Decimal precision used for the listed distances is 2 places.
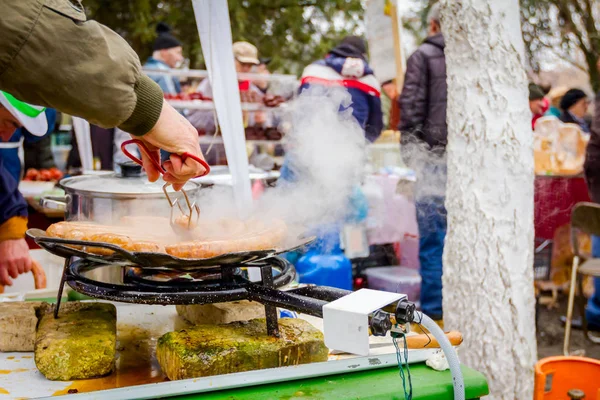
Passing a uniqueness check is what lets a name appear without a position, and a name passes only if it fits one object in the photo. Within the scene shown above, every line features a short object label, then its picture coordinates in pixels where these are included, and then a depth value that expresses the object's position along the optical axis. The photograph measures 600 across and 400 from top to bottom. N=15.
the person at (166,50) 7.72
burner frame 1.85
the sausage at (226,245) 1.90
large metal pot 2.51
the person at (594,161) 5.46
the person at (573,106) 8.58
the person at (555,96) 10.88
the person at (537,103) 7.41
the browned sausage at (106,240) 1.94
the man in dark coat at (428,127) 5.20
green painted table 1.74
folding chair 4.71
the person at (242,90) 6.43
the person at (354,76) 5.40
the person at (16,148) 3.94
